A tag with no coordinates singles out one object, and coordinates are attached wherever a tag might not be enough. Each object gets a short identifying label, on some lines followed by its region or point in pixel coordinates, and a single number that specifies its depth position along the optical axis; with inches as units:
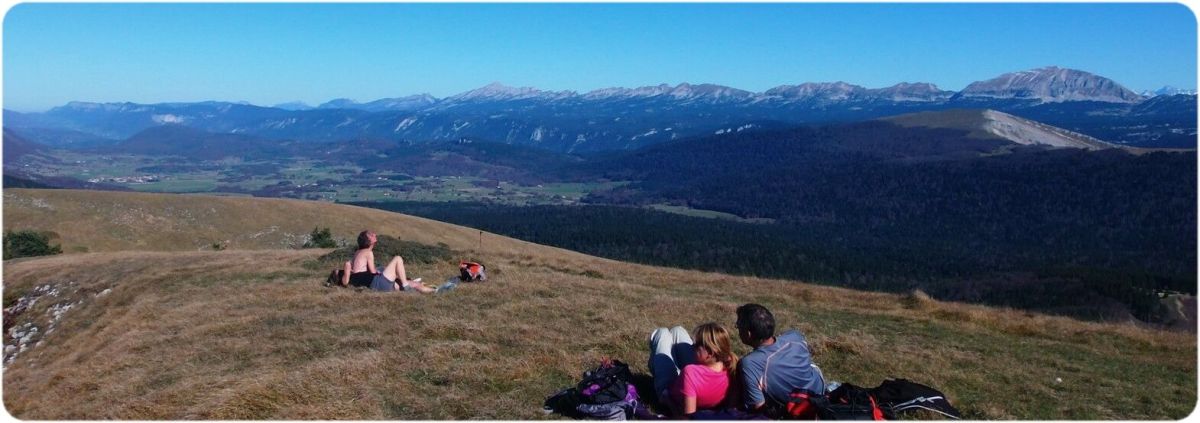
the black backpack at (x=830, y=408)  333.0
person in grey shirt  345.7
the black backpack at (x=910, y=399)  368.2
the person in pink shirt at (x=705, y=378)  339.9
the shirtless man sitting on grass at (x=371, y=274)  709.3
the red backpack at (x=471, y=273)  786.8
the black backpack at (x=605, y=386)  368.8
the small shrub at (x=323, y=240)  1926.7
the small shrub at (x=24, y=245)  2014.0
